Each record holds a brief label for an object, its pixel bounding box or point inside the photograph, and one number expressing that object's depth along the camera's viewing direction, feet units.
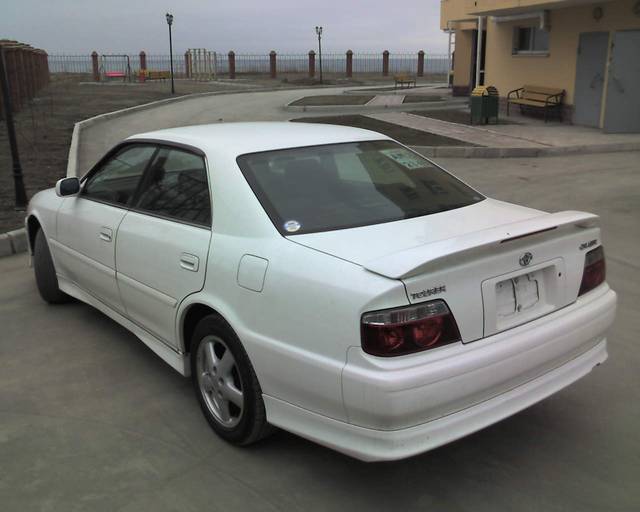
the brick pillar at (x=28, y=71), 76.48
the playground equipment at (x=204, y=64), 148.67
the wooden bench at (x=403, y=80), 108.25
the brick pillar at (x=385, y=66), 168.55
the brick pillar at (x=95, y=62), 164.14
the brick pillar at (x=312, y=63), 159.94
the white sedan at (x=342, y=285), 8.50
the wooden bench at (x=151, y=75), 147.15
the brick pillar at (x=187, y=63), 156.69
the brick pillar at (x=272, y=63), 164.14
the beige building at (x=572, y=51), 50.55
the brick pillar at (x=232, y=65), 165.20
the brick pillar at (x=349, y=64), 164.99
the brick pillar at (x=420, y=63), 163.12
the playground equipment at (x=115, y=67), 156.25
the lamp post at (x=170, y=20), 105.19
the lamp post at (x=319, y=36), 140.56
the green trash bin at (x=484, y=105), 55.26
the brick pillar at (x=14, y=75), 62.69
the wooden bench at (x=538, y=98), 58.18
